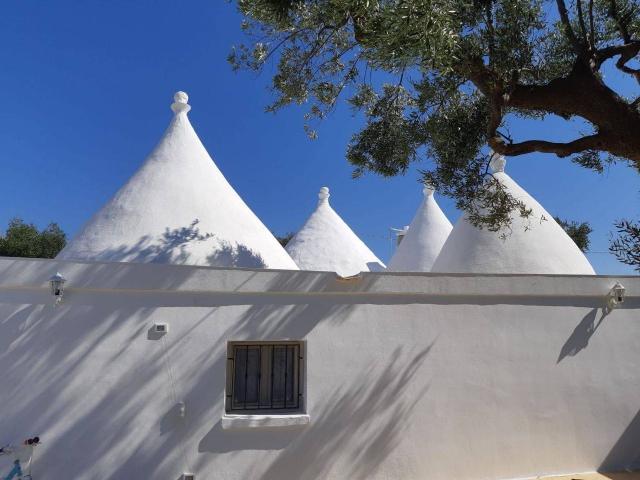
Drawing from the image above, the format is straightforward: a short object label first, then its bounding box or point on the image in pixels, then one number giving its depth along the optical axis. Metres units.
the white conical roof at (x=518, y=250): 8.34
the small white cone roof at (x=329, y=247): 12.11
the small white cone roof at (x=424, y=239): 13.10
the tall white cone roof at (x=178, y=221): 6.66
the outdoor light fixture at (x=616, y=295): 6.39
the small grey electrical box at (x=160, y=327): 5.10
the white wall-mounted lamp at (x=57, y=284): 4.87
